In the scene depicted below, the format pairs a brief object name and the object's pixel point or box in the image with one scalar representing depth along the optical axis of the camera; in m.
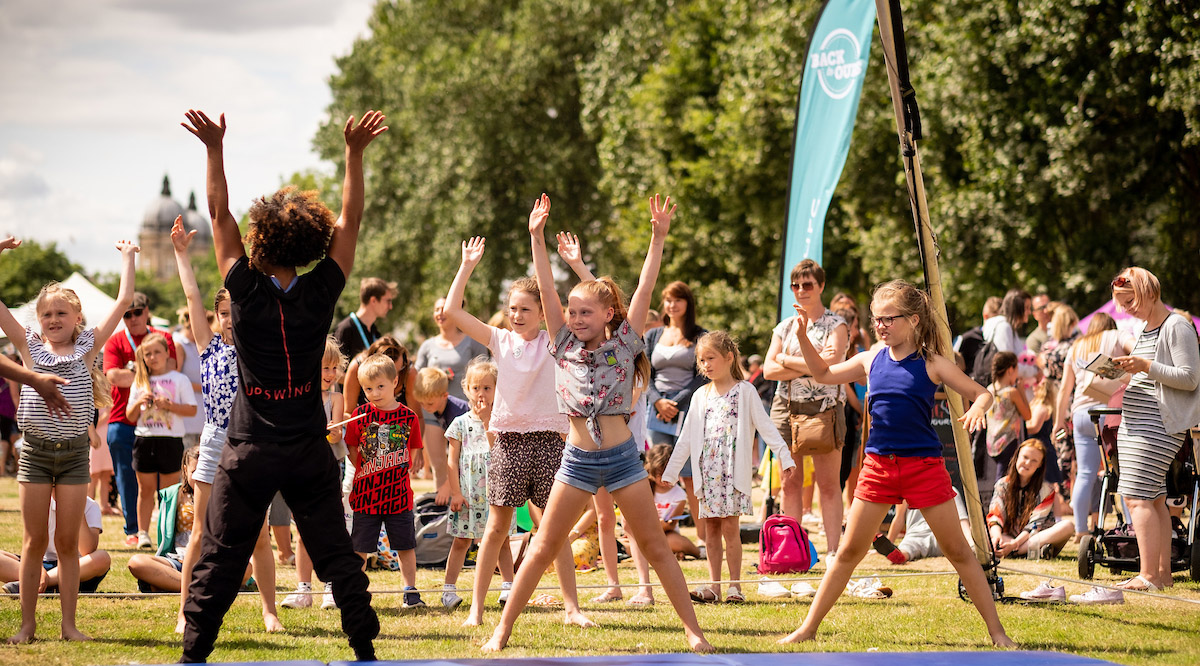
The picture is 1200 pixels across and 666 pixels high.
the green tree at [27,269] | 74.88
